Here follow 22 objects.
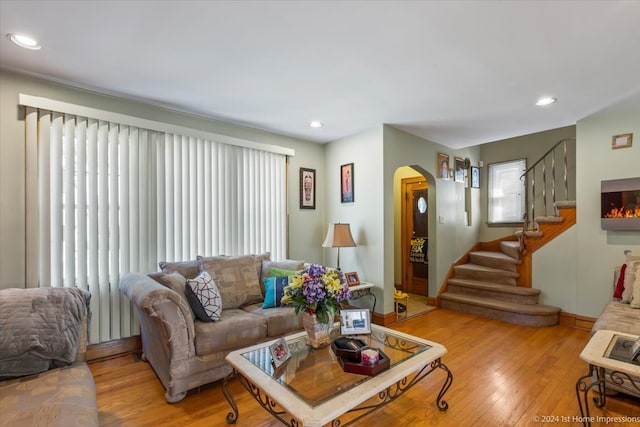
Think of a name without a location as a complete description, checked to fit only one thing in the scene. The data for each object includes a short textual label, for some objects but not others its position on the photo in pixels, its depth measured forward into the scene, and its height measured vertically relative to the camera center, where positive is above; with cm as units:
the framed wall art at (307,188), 430 +35
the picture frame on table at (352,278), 370 -82
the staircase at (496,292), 378 -115
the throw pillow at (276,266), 324 -59
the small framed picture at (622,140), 326 +75
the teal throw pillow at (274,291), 288 -75
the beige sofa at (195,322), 211 -89
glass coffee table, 133 -86
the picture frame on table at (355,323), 208 -76
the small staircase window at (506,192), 538 +34
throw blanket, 156 -63
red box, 158 -82
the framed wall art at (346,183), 415 +40
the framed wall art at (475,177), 550 +63
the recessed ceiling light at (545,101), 293 +108
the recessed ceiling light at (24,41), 194 +114
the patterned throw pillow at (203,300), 242 -70
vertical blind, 251 +10
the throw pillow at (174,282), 249 -57
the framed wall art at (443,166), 466 +71
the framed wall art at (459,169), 506 +70
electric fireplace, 316 +6
